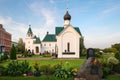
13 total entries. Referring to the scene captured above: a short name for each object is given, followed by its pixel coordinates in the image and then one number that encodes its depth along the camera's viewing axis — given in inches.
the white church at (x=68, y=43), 708.2
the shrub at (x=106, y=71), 293.7
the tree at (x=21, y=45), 1497.5
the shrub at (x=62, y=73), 275.6
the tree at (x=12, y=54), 604.2
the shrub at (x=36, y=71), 286.3
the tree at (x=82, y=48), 816.5
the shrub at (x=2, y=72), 286.2
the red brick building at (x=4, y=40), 1209.7
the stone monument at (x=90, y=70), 233.9
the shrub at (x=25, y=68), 291.3
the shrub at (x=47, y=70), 294.1
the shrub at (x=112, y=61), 326.9
